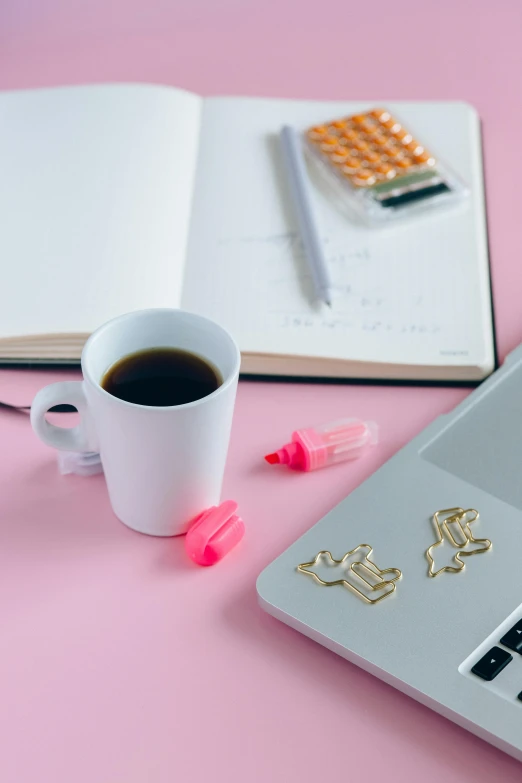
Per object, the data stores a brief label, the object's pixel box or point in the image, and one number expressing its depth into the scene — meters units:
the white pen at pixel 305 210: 0.74
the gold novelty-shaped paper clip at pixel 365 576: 0.51
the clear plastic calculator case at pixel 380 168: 0.81
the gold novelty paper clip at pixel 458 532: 0.53
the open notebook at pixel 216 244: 0.69
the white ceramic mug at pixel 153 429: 0.50
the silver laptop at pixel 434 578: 0.47
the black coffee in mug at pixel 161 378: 0.54
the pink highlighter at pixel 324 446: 0.62
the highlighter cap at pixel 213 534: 0.55
